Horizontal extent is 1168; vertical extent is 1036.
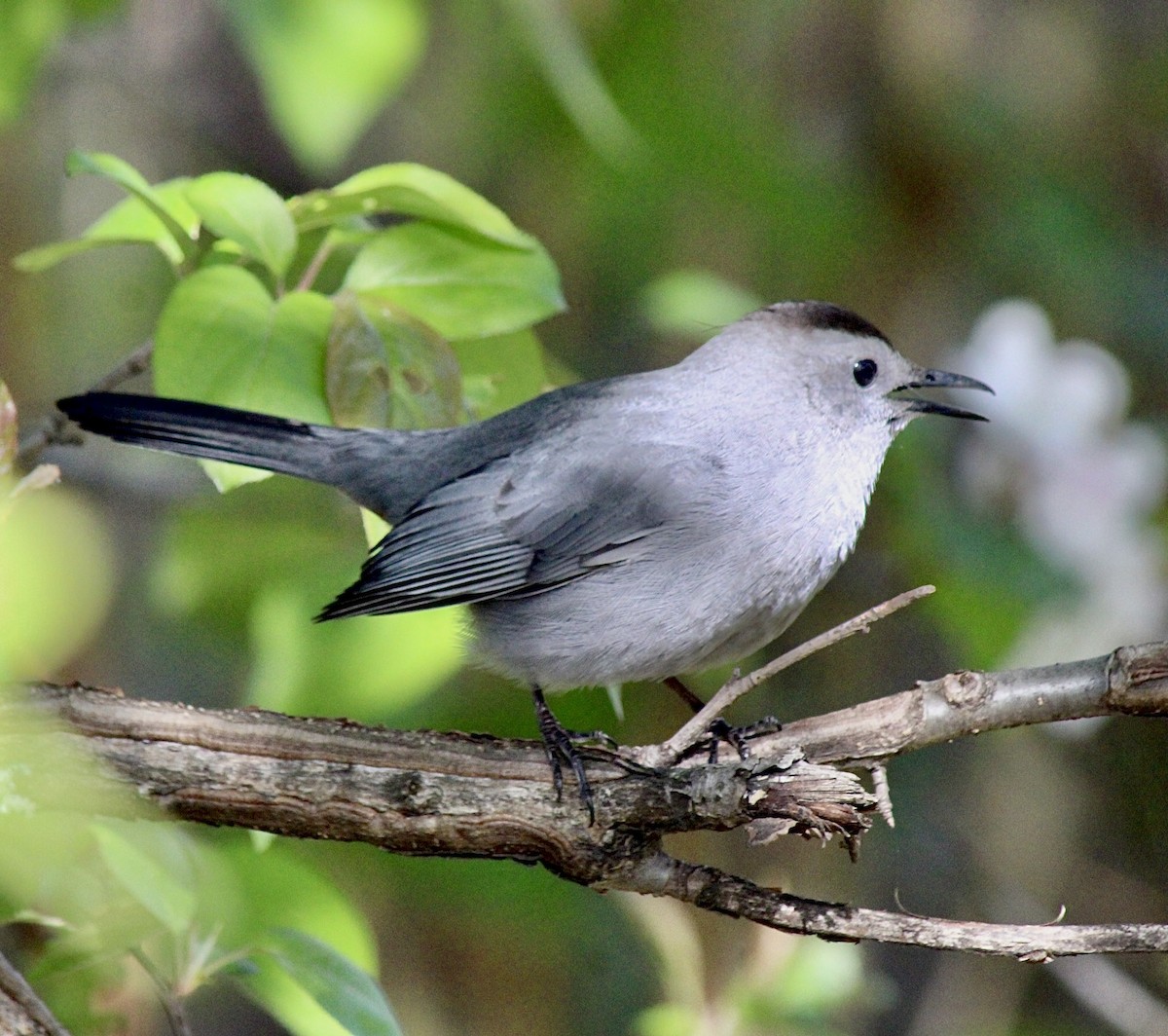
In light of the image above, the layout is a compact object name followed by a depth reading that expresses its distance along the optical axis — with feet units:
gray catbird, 17.60
